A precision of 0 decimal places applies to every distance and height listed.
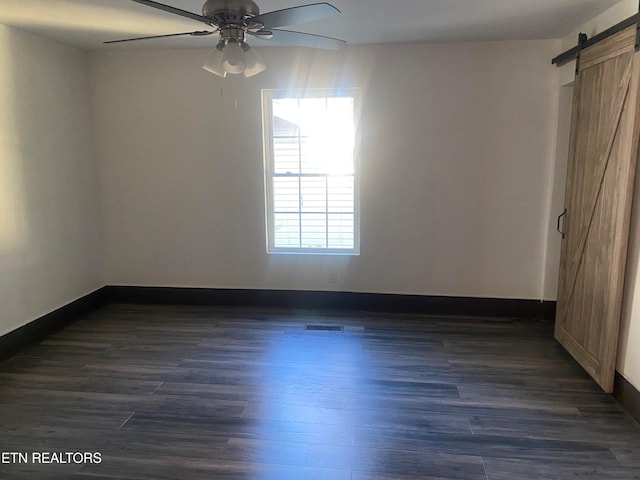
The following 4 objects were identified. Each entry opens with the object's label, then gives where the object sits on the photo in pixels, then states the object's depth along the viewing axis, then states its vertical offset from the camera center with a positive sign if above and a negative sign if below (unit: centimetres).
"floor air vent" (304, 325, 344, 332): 402 -136
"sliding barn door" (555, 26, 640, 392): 273 -19
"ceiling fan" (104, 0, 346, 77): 204 +71
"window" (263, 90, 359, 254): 437 +3
